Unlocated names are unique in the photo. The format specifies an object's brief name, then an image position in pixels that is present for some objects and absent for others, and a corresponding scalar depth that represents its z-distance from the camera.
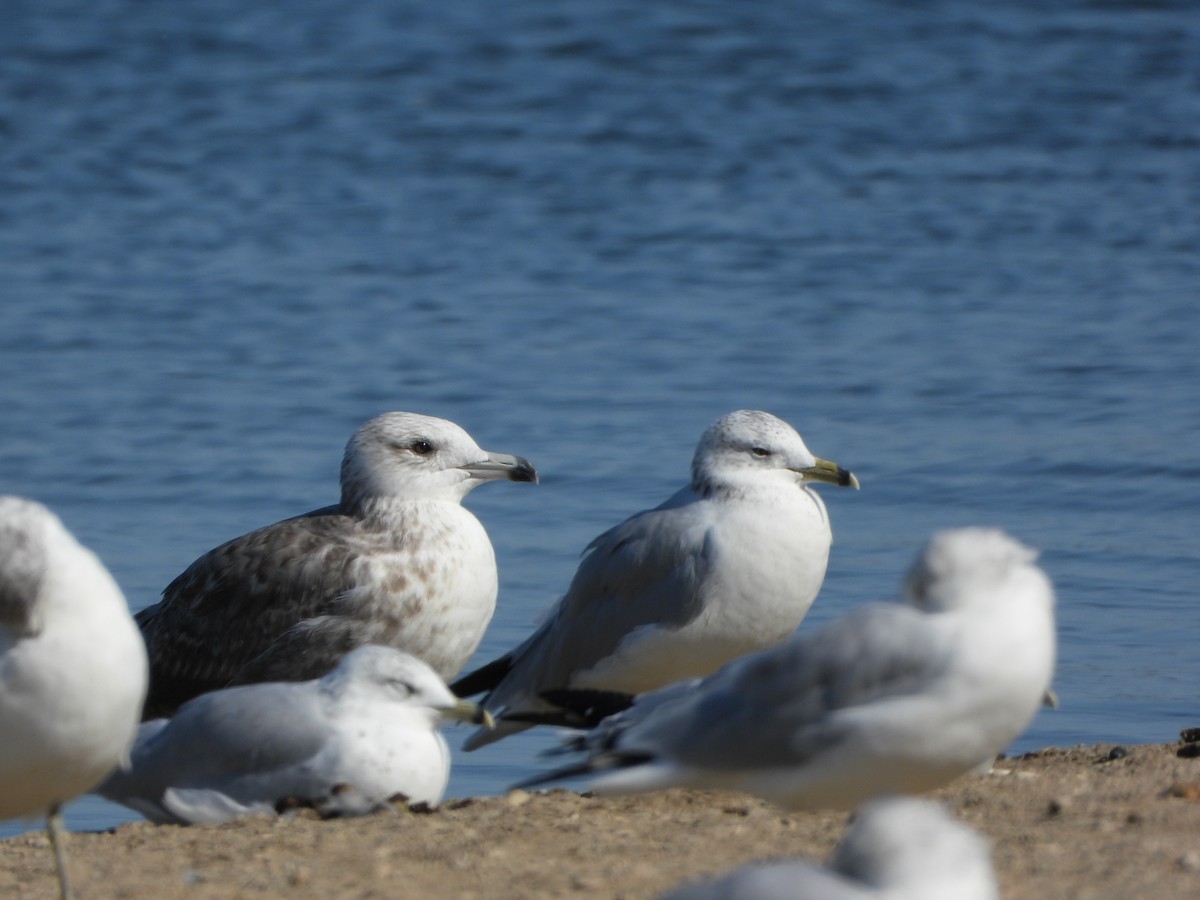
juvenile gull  13.17
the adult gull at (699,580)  12.71
